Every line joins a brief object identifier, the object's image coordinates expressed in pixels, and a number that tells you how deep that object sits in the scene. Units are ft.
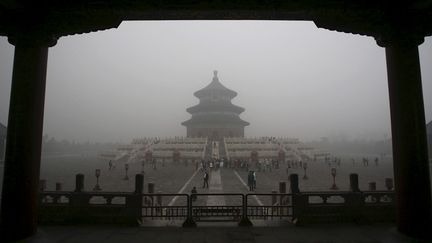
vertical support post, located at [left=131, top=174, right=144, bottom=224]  23.15
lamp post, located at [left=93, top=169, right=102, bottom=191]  55.42
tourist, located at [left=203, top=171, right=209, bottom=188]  60.55
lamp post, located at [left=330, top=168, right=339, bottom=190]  56.39
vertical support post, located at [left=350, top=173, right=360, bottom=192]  24.68
